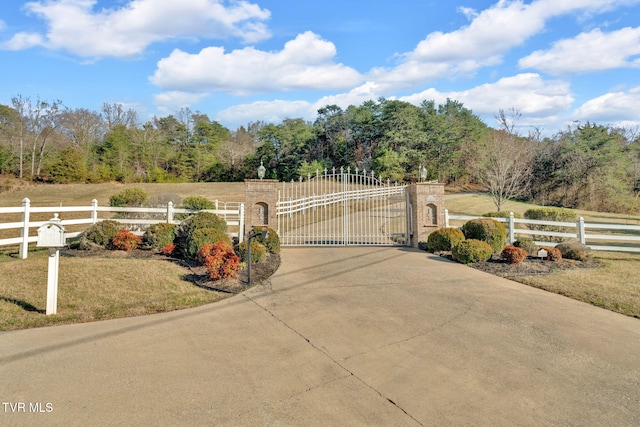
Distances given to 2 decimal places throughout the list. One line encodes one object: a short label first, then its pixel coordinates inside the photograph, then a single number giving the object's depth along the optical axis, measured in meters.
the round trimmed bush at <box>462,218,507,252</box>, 9.55
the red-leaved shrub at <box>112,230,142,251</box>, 9.13
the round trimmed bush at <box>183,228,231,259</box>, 8.24
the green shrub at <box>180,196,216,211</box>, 13.53
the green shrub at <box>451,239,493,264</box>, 8.68
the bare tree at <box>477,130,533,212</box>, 20.88
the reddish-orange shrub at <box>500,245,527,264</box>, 8.41
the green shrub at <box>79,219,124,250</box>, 9.15
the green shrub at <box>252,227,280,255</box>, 9.32
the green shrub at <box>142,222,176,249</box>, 9.32
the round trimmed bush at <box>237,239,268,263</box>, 8.04
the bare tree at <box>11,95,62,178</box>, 40.19
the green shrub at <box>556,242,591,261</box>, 9.17
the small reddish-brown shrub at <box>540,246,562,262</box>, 8.91
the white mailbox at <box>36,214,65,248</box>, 4.79
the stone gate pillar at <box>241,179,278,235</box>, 10.66
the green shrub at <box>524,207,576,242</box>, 11.94
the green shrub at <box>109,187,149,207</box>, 15.40
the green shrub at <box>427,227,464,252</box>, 9.62
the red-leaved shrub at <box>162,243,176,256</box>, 8.98
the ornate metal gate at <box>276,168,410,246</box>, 11.73
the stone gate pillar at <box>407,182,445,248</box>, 11.08
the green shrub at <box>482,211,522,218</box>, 14.37
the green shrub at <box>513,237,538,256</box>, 9.66
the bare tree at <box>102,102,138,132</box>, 52.63
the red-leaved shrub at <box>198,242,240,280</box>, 6.60
